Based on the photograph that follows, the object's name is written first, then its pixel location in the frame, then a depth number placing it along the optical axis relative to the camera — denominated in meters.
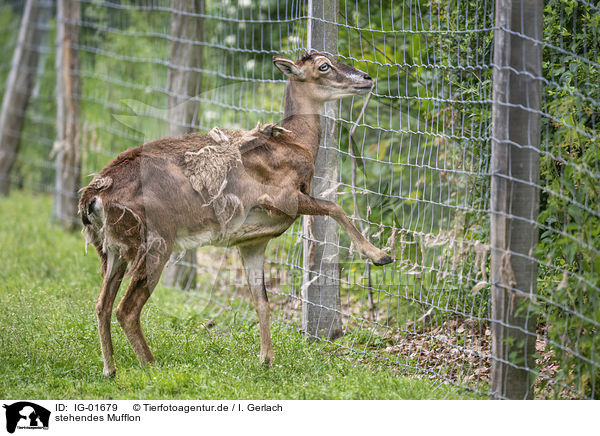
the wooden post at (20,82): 23.37
